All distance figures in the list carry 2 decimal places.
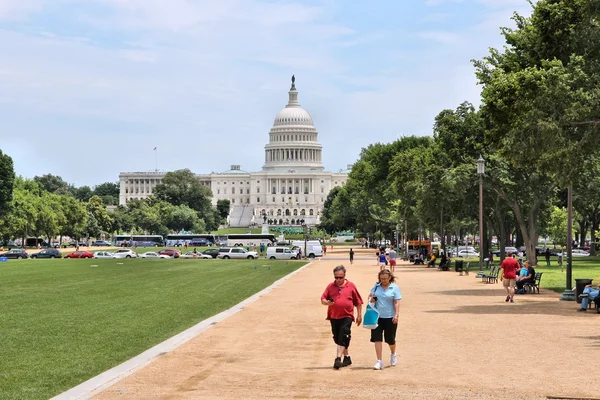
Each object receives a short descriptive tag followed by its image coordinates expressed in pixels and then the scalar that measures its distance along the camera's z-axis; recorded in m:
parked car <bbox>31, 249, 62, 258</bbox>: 107.51
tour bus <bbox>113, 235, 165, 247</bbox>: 176.12
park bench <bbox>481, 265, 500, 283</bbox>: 48.69
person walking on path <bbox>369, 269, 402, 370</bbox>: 17.44
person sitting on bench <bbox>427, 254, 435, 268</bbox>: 74.06
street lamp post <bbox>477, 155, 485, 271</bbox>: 55.94
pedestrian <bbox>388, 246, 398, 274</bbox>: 60.73
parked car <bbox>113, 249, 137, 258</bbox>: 107.17
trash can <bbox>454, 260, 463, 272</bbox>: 63.22
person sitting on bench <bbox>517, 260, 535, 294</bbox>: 38.34
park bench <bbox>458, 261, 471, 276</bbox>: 60.75
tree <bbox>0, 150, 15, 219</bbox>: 128.88
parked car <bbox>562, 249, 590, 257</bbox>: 100.19
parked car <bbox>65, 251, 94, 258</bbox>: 106.44
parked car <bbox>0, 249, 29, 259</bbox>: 106.36
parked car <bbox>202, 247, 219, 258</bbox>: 111.31
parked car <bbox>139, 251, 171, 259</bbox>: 106.56
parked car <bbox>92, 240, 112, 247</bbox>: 178.00
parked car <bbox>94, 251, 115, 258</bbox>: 105.25
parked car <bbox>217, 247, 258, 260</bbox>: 106.81
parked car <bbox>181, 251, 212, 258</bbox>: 110.25
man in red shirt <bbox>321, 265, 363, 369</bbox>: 17.38
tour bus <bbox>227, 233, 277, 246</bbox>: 165.62
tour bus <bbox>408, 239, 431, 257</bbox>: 98.72
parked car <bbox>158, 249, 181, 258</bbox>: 108.65
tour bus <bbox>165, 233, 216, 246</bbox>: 181.01
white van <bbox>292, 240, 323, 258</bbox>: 110.73
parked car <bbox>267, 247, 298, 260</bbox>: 105.88
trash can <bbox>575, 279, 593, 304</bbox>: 32.38
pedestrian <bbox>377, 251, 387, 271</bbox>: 62.56
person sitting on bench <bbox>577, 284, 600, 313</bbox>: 28.99
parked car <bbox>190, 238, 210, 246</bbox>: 180.07
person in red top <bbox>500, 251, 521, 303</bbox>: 33.88
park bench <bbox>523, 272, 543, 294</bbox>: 38.66
